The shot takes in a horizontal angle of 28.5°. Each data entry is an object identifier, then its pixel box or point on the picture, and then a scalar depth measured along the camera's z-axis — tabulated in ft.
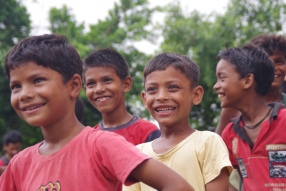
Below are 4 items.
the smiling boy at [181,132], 11.33
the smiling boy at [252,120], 13.73
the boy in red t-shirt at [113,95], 15.12
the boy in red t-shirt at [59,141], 7.98
